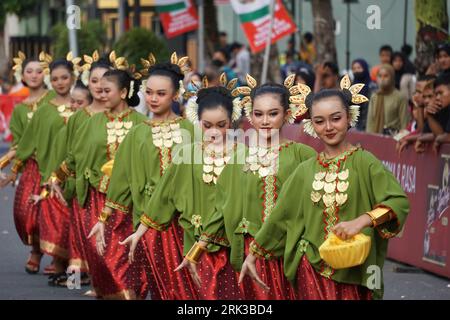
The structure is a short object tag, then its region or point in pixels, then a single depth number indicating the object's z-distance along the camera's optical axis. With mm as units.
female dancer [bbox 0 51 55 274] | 12906
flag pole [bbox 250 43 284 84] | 22688
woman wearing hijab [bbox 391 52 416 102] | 16766
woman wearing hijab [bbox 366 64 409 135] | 14453
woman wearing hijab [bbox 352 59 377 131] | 15673
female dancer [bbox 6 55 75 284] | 12344
